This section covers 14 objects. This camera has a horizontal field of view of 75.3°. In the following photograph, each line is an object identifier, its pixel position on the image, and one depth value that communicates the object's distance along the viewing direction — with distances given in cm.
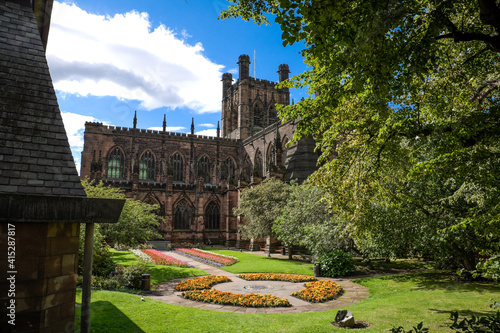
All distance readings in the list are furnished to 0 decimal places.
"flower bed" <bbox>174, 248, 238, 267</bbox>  1994
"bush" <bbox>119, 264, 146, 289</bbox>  1212
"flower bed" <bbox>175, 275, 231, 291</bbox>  1217
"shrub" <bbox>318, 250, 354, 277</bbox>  1531
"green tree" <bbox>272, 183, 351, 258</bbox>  1617
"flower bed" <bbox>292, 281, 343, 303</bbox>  1057
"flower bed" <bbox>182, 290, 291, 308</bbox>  980
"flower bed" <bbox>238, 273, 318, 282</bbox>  1444
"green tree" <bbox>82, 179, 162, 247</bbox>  1608
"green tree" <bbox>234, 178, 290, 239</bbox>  2322
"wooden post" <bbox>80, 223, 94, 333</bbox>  427
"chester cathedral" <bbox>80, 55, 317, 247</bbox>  3491
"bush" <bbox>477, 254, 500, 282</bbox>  491
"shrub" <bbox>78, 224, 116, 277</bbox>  1296
